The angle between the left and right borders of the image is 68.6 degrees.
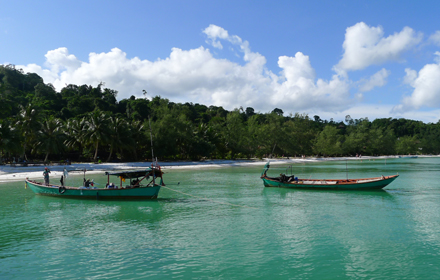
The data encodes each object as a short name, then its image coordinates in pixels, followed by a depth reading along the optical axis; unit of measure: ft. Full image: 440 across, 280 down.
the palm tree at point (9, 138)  139.33
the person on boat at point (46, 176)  87.88
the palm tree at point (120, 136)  187.21
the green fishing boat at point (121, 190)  77.94
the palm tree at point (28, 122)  160.56
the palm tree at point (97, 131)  178.02
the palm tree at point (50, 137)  163.02
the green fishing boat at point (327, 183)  97.81
